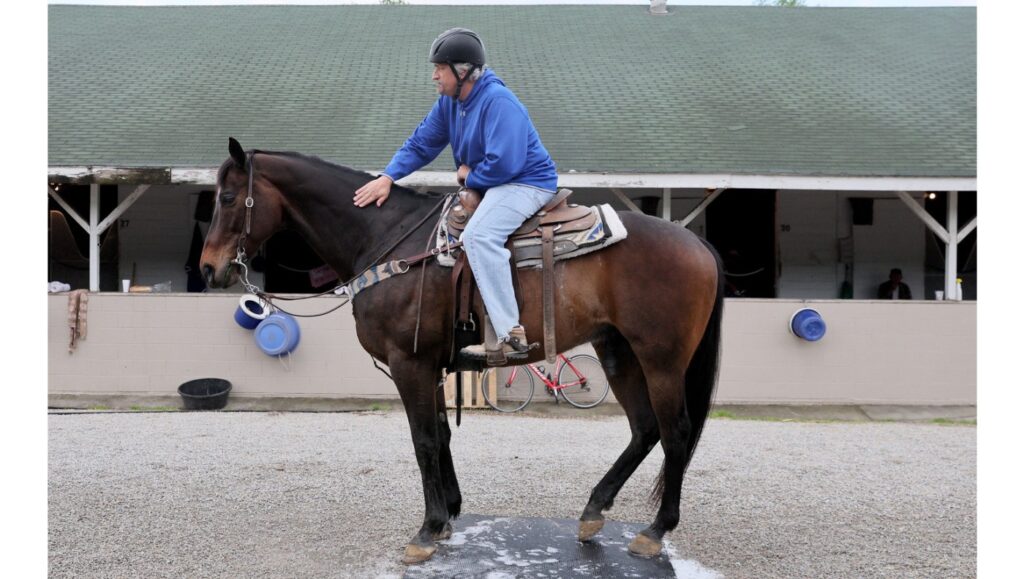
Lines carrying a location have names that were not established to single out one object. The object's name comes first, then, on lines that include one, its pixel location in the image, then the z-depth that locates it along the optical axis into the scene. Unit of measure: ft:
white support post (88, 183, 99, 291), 35.58
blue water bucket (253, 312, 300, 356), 33.99
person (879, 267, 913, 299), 40.73
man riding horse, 13.07
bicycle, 35.01
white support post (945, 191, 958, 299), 35.86
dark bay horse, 13.64
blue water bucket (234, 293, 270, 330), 34.12
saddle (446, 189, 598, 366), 13.39
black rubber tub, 33.76
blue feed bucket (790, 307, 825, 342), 34.63
